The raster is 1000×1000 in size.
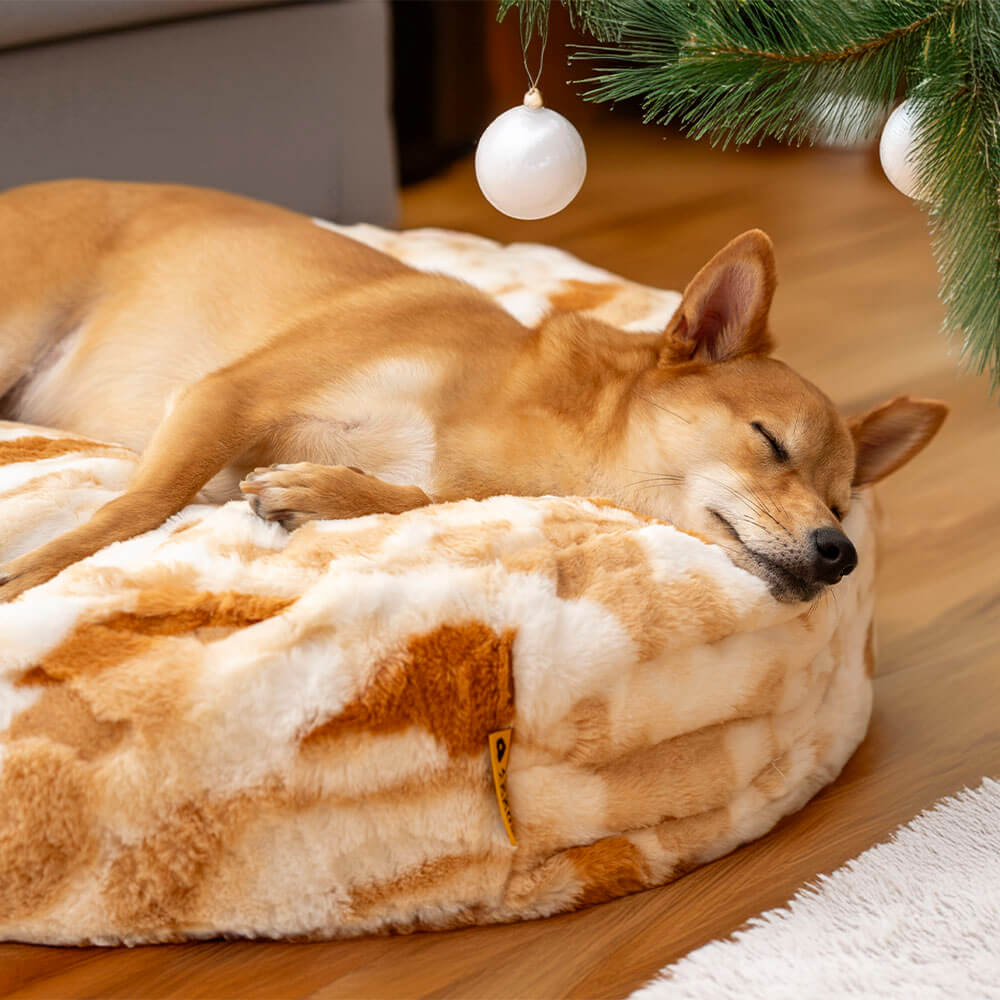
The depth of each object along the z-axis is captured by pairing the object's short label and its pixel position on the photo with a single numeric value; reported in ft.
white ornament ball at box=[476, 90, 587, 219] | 5.35
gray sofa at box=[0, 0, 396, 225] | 9.80
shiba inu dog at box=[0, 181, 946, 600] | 5.49
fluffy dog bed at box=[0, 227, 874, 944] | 4.32
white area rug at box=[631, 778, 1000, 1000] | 4.35
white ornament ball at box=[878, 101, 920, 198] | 5.19
